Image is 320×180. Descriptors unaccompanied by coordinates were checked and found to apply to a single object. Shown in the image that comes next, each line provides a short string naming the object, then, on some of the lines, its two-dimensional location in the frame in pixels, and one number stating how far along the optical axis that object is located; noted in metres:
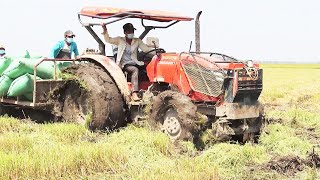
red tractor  6.95
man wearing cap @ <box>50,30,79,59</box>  9.66
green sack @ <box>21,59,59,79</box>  8.87
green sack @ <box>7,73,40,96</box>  8.69
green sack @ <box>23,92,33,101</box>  8.79
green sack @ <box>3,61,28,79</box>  8.87
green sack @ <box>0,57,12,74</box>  9.33
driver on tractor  8.06
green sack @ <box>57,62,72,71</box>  9.16
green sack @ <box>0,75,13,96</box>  8.98
